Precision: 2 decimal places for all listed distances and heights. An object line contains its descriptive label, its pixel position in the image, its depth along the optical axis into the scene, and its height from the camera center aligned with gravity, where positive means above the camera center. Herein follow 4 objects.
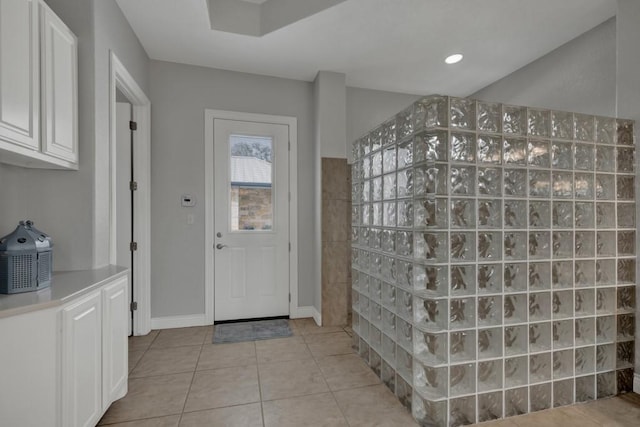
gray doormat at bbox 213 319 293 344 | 2.88 -1.18
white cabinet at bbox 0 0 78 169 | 1.34 +0.64
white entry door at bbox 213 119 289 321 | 3.23 -0.05
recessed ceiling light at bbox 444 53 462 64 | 2.99 +1.57
